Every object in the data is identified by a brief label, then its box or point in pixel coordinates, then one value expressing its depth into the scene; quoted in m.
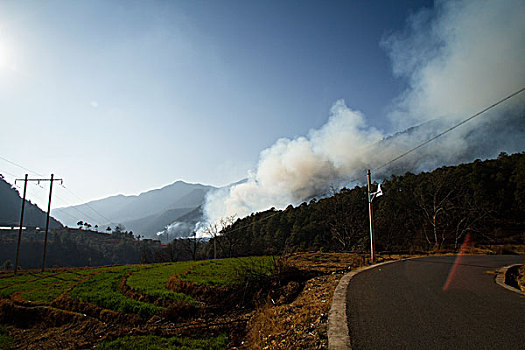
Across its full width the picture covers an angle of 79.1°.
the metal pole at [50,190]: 37.12
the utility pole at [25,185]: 37.66
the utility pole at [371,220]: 18.78
